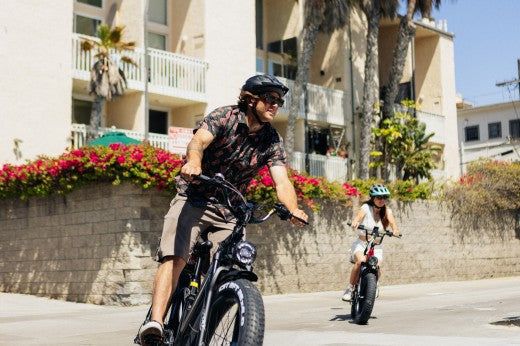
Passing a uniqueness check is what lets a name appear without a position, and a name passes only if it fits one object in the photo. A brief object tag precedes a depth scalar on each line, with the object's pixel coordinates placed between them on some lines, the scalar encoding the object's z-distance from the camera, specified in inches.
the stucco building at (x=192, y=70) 733.3
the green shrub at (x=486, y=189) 869.8
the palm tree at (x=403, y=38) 1093.8
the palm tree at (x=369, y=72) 1050.1
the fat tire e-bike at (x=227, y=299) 160.6
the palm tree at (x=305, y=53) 964.0
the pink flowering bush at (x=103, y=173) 516.4
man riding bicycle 196.5
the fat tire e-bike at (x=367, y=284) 360.2
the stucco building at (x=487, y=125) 2185.0
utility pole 1976.6
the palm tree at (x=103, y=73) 799.7
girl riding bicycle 391.9
